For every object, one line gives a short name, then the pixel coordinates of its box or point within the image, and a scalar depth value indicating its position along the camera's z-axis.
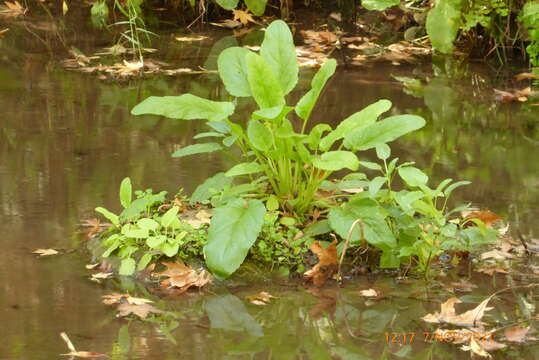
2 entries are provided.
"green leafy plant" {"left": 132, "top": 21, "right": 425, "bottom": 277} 7.94
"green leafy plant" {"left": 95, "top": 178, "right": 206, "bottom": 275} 8.26
